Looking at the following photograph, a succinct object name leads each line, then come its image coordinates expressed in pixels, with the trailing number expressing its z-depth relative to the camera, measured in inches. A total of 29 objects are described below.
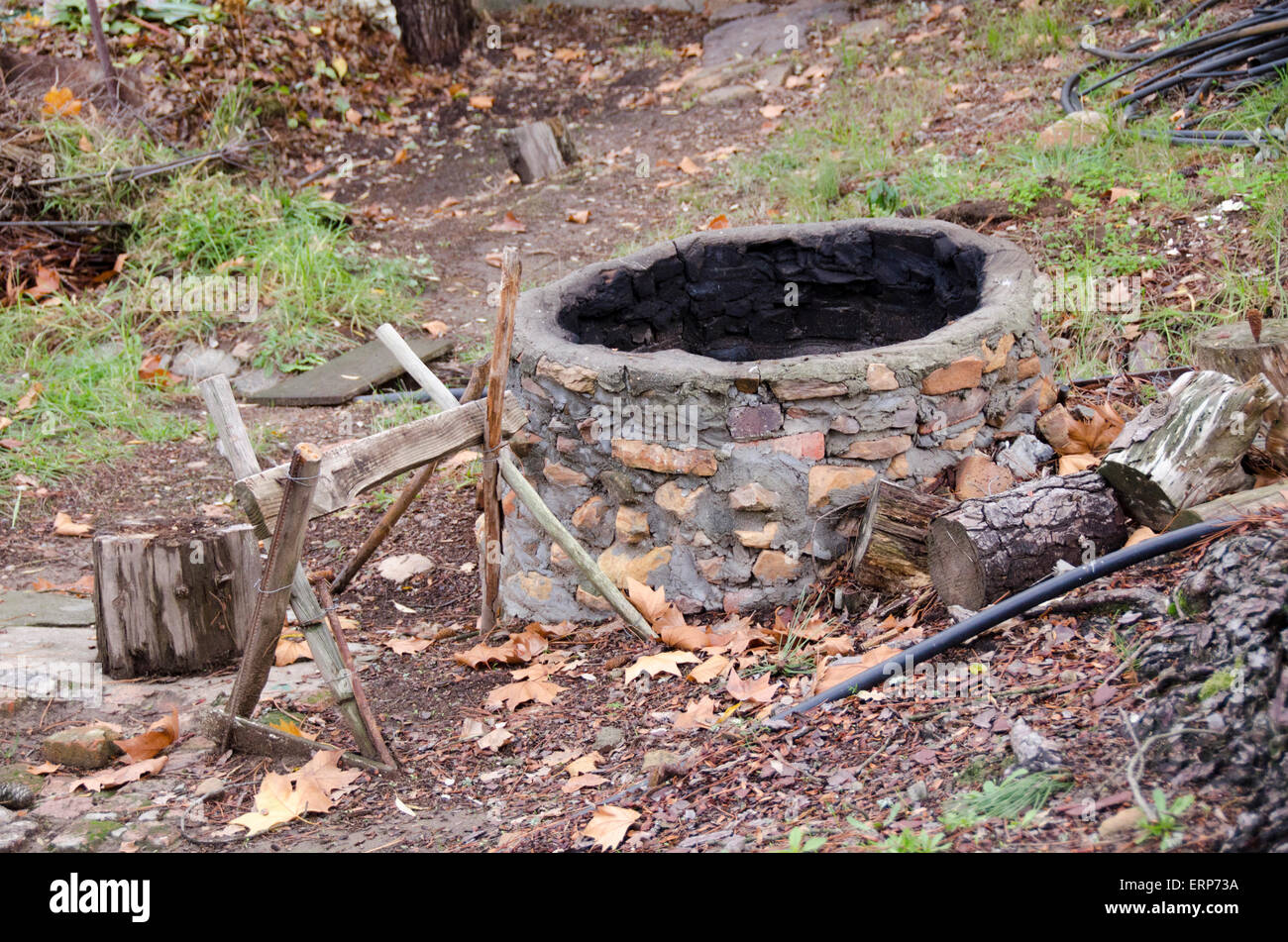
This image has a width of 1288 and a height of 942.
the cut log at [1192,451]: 119.9
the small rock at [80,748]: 120.9
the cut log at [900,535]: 132.5
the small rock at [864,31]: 331.9
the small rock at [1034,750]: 85.6
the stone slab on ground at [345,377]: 235.0
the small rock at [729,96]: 331.0
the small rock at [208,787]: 114.5
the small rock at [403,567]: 181.0
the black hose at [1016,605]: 108.2
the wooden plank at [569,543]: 131.8
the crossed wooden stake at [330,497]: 108.8
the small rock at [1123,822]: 76.6
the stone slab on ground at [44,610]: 161.6
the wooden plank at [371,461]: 109.7
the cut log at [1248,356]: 136.9
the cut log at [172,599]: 138.7
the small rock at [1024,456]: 144.9
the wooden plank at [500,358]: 130.0
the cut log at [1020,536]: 118.9
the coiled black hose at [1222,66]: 222.5
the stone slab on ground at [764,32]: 352.8
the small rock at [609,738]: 116.6
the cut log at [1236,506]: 112.9
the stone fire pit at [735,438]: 134.7
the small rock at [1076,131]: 235.3
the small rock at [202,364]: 249.0
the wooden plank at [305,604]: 113.8
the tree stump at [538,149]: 311.3
